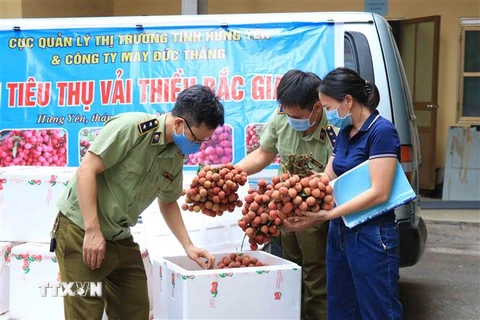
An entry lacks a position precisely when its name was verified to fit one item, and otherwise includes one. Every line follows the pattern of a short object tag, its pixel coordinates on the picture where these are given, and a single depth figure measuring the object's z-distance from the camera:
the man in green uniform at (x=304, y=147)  3.78
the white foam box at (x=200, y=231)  4.18
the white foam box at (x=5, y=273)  4.33
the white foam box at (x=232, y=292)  3.18
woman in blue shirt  3.15
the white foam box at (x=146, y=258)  4.11
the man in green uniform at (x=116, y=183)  2.90
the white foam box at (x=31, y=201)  4.25
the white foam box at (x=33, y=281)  4.18
